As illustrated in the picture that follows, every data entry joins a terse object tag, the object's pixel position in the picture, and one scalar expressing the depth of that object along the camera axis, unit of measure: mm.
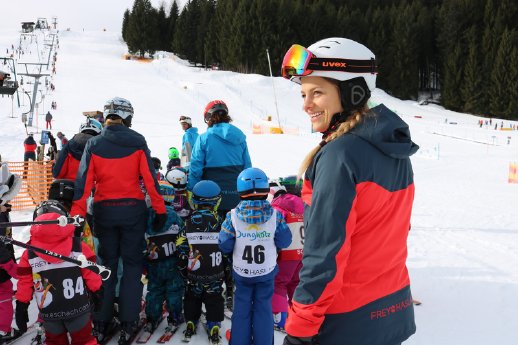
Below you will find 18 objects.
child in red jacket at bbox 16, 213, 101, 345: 3279
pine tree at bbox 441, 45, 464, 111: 55500
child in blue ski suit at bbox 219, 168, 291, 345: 3766
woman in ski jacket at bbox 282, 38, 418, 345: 1718
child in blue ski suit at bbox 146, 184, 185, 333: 4316
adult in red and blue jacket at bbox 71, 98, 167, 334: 3939
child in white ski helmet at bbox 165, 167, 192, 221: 4996
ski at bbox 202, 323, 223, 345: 4070
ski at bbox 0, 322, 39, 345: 3939
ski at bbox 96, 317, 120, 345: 4086
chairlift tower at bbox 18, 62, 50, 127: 25891
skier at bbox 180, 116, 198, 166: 7371
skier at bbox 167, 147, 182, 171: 7196
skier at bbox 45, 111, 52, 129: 24328
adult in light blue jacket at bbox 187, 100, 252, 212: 4938
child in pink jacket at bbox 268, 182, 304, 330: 4430
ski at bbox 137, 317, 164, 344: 4089
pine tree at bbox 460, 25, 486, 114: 53562
